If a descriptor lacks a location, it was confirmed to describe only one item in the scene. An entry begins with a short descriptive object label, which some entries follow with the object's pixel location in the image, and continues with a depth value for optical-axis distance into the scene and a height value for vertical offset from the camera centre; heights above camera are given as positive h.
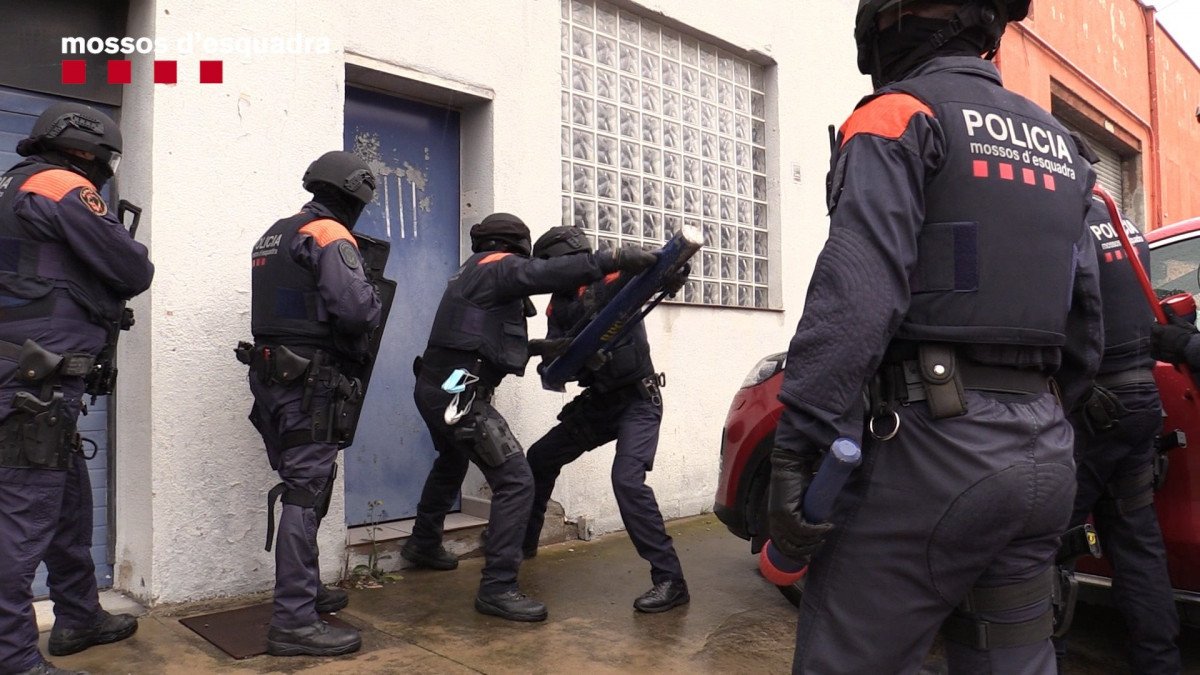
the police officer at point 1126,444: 3.12 -0.32
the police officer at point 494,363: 3.91 -0.01
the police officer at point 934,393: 1.79 -0.07
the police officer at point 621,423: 4.14 -0.32
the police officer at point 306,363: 3.45 +0.00
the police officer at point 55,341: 2.93 +0.08
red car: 3.25 -0.39
